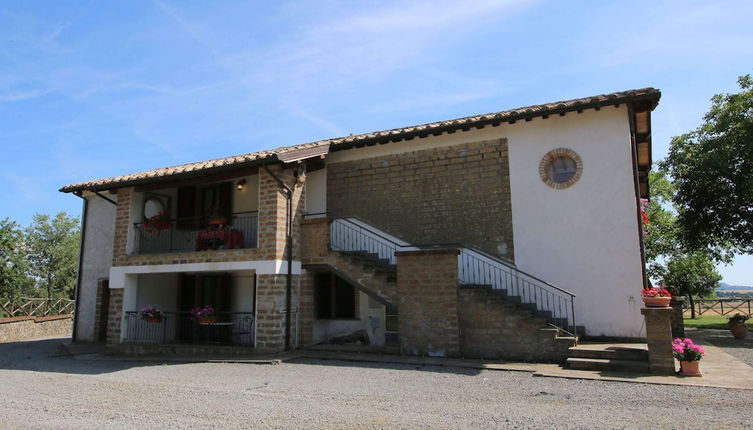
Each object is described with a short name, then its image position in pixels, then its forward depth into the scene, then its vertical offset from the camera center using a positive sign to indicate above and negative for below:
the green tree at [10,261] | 20.39 +1.55
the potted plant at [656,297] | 7.79 -0.05
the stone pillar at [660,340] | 7.64 -0.73
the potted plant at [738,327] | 13.02 -0.89
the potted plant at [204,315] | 11.75 -0.44
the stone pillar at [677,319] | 11.89 -0.61
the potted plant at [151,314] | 12.02 -0.42
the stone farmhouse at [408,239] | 9.87 +1.34
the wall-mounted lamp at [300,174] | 11.98 +3.00
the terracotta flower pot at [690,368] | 7.41 -1.13
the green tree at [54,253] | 36.78 +3.44
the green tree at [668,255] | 22.95 +1.89
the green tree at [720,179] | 14.85 +3.63
